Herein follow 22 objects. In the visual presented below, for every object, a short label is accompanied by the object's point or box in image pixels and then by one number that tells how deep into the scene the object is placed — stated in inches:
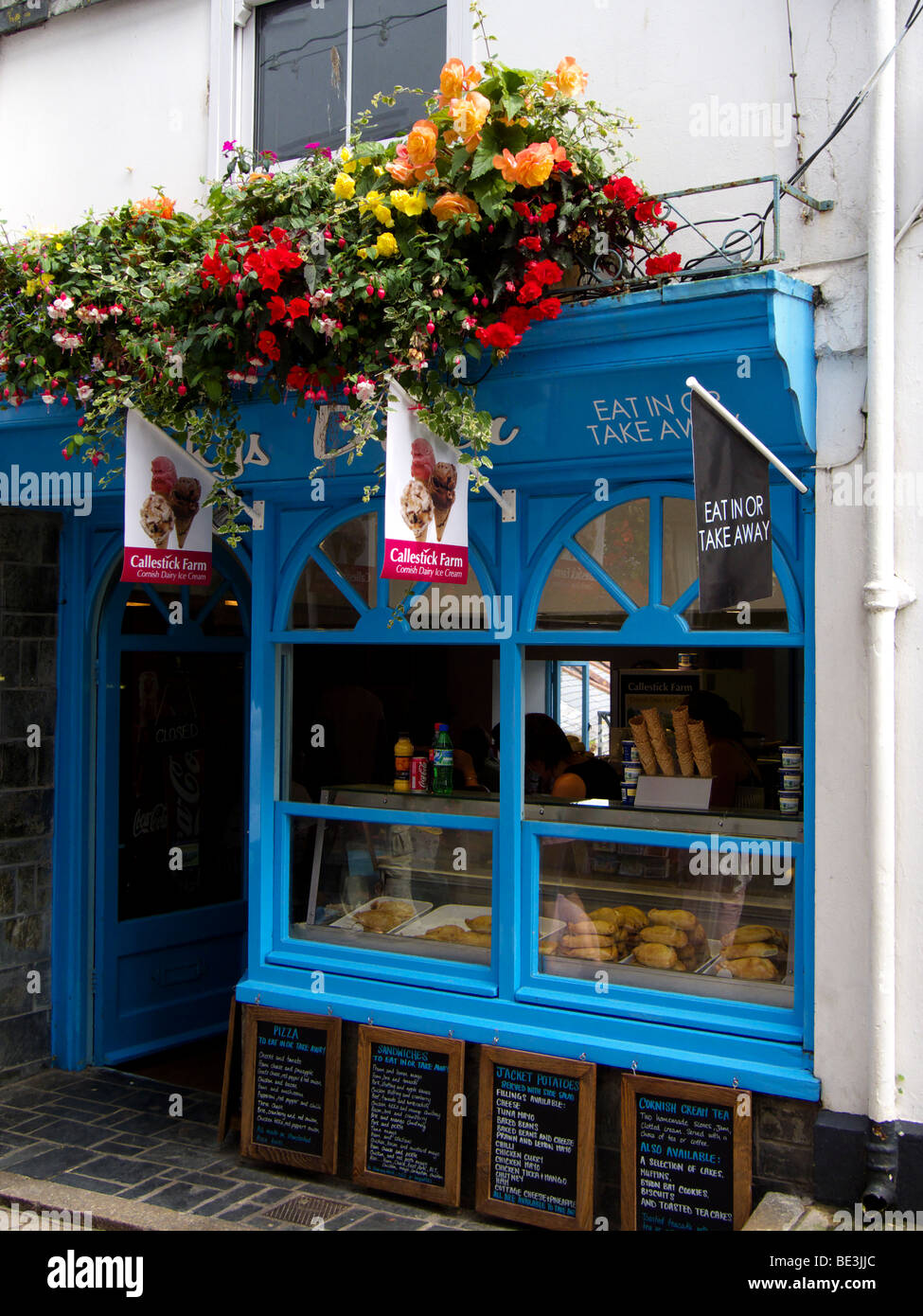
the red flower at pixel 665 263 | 177.8
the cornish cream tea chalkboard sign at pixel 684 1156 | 177.3
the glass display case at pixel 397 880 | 217.0
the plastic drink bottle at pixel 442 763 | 227.1
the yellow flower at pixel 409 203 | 176.7
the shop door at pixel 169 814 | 287.3
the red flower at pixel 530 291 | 172.6
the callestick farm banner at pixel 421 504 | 179.2
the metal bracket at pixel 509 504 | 207.3
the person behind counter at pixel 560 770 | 218.2
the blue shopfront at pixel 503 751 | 179.9
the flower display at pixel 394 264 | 175.6
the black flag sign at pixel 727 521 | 162.7
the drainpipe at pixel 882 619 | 166.4
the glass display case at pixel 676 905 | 187.6
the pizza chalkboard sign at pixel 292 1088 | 216.2
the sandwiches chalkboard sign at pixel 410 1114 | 202.4
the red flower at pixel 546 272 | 172.7
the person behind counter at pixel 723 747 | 206.4
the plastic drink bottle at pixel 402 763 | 228.5
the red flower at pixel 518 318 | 175.6
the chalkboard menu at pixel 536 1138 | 190.1
